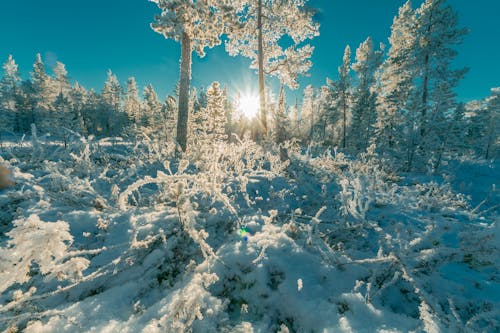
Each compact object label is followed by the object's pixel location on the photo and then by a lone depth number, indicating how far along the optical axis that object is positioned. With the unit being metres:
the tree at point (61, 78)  55.47
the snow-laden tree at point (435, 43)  15.92
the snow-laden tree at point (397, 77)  16.94
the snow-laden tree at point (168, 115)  39.01
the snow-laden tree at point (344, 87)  29.52
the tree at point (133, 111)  47.22
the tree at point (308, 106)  61.61
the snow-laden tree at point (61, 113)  33.83
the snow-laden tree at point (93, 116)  53.09
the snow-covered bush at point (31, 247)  1.20
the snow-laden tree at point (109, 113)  53.19
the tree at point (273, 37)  10.58
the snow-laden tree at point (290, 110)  89.51
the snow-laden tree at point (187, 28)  7.85
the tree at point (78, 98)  52.78
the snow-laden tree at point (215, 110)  20.32
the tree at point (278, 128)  11.45
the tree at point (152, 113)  42.50
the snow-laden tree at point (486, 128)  31.55
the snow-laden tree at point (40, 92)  47.10
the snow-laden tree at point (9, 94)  44.02
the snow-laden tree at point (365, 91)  29.22
